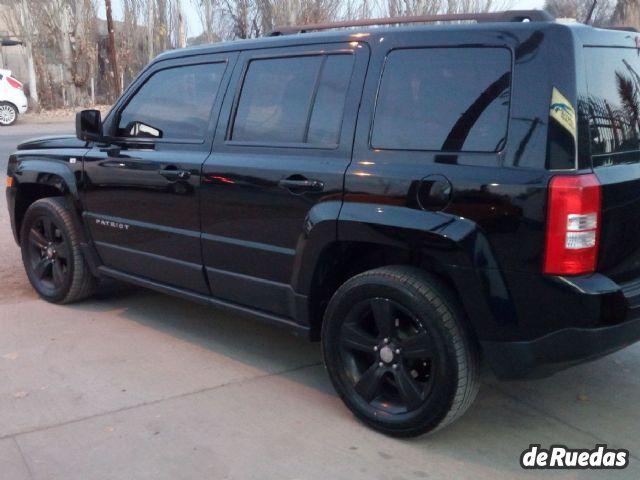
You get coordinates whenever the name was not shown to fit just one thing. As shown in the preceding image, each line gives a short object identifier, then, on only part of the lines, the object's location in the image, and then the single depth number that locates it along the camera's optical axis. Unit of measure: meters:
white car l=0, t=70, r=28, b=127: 23.95
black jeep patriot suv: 3.12
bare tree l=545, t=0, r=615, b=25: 16.42
